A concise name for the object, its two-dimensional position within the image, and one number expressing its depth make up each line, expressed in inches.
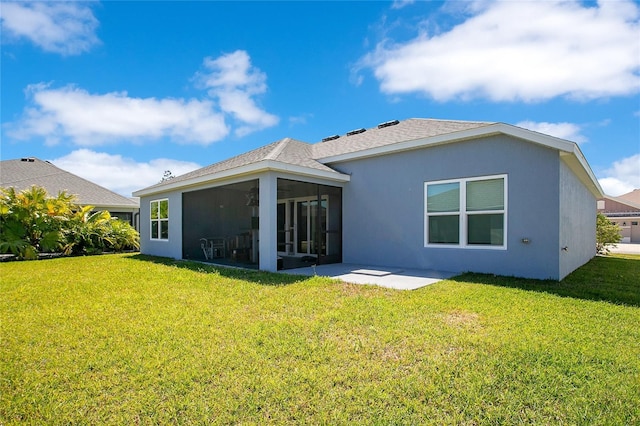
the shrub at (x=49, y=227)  517.7
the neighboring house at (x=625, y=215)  1254.9
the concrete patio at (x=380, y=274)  284.0
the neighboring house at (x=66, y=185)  757.3
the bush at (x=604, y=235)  666.2
